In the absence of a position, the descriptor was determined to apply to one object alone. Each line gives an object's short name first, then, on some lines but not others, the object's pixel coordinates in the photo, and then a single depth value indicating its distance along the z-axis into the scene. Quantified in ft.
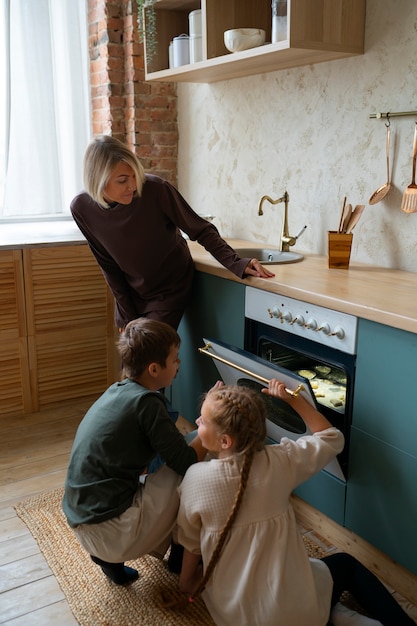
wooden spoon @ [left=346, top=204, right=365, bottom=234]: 7.39
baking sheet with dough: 6.29
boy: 5.50
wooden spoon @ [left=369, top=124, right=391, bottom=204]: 7.11
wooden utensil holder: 7.29
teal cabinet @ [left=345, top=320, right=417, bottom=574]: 5.40
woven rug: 5.69
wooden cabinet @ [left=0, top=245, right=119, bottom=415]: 9.49
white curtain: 10.91
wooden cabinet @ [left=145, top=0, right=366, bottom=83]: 6.79
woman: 7.06
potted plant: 9.61
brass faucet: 8.48
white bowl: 7.64
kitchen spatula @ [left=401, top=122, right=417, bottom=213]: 6.80
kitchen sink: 8.45
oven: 5.97
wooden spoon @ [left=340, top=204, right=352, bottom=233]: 7.46
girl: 4.89
